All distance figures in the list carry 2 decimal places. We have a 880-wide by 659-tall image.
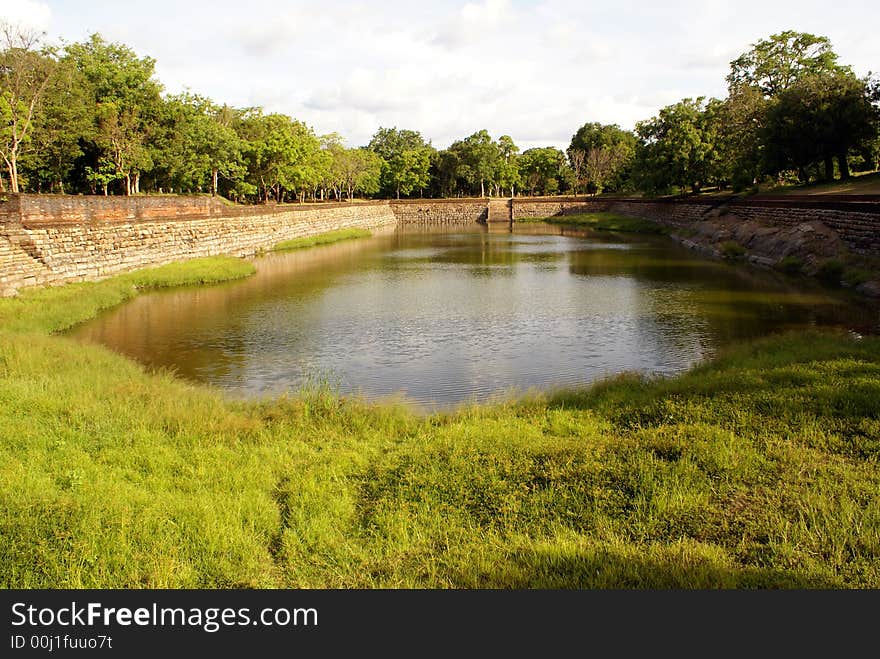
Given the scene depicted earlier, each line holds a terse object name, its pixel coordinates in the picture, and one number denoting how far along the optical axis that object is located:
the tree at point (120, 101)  37.94
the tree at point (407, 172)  101.56
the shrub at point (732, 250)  38.47
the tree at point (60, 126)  34.41
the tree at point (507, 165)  104.88
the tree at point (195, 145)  42.16
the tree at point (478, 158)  102.38
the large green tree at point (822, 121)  40.53
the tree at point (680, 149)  57.69
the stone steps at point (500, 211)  91.69
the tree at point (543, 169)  109.24
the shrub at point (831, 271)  27.42
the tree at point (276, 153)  60.56
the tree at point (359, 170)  88.25
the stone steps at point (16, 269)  21.09
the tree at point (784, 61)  57.34
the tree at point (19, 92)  30.88
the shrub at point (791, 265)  30.73
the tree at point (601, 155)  96.73
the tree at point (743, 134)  49.31
